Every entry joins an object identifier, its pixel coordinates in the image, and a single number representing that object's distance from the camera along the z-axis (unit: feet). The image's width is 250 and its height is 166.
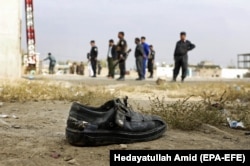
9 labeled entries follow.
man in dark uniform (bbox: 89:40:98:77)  61.37
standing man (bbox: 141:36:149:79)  50.90
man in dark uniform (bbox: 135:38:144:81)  49.32
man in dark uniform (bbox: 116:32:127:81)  47.67
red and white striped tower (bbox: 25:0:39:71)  50.65
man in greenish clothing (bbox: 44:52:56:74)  87.92
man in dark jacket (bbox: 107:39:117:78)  53.47
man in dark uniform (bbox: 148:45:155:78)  65.62
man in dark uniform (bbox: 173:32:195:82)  42.40
